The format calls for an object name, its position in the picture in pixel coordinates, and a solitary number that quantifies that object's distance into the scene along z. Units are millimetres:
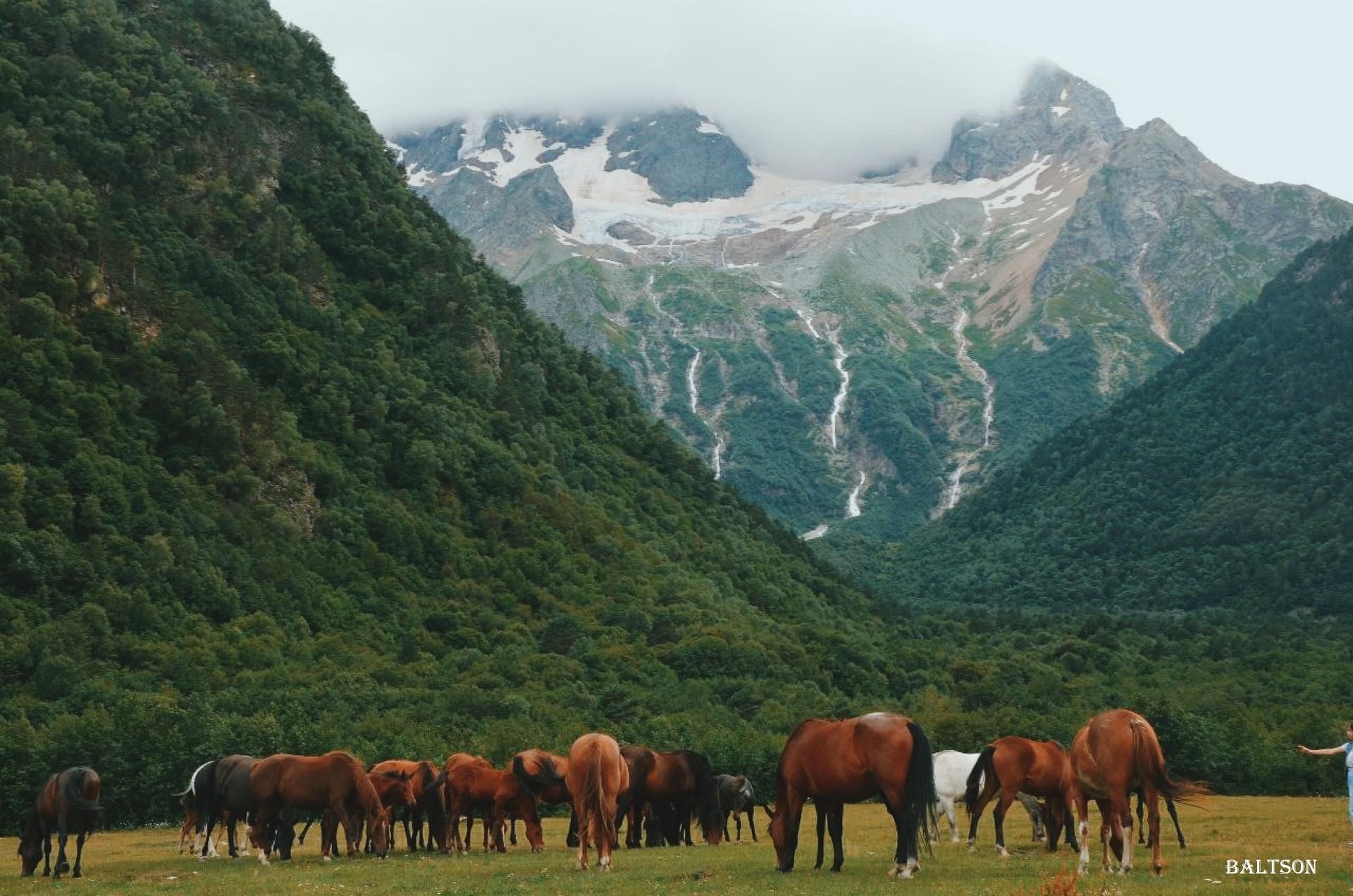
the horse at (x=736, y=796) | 46938
